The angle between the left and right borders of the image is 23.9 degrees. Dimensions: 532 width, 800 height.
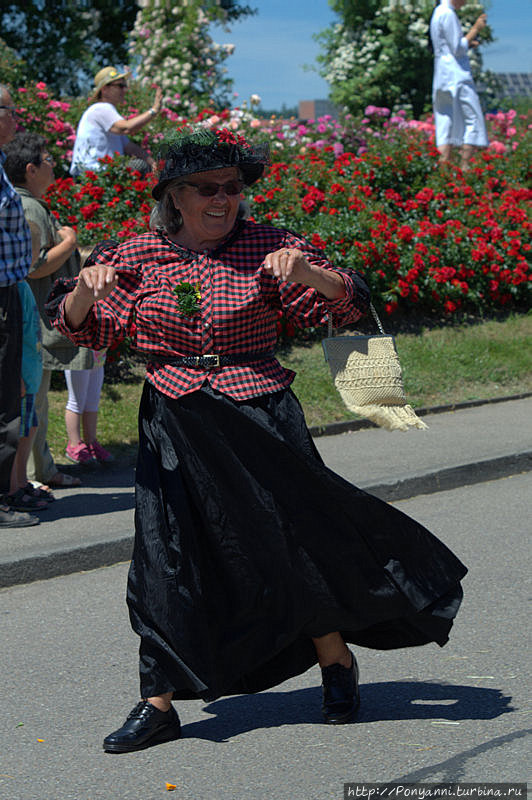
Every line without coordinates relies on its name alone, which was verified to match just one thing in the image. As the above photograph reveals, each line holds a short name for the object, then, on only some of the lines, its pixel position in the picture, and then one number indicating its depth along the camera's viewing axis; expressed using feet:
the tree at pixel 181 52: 68.54
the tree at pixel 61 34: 92.68
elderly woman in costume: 13.17
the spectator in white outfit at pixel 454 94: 53.67
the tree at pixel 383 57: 104.83
